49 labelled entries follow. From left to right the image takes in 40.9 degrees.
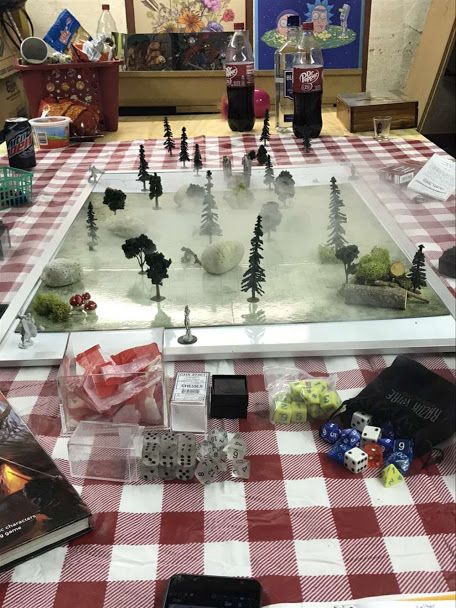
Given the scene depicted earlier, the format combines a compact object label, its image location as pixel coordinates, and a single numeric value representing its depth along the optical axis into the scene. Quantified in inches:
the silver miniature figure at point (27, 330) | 37.5
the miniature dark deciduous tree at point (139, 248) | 45.1
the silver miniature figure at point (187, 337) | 37.5
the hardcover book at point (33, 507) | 24.0
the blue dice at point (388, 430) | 29.2
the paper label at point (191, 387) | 30.7
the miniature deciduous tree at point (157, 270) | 42.3
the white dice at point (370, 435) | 28.7
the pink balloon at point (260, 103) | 89.6
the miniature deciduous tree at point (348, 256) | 42.3
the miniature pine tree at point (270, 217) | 47.7
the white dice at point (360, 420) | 29.8
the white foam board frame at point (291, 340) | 36.2
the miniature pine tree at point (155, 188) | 58.0
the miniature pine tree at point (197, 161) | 68.2
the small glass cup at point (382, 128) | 79.7
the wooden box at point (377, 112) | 82.3
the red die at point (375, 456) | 28.1
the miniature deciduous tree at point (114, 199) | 55.6
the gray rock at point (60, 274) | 43.9
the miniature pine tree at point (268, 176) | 57.3
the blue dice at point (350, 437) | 28.8
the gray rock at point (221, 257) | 45.0
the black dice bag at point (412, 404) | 28.8
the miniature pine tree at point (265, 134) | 79.3
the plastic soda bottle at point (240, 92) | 81.5
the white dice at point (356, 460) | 27.6
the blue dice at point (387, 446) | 28.4
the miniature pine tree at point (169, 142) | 77.1
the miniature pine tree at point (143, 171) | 61.1
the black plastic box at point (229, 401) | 31.4
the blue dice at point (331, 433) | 29.4
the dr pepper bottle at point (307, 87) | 76.3
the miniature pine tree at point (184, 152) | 72.4
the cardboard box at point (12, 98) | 118.0
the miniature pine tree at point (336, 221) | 45.2
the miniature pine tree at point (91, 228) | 50.7
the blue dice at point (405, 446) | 28.2
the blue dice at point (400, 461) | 27.6
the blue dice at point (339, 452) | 28.3
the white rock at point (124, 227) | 51.0
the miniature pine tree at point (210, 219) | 48.9
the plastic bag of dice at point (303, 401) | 31.0
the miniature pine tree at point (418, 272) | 40.8
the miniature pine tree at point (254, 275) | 42.5
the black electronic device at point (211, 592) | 21.7
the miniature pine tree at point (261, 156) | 68.1
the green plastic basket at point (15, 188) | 61.9
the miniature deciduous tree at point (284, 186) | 53.7
